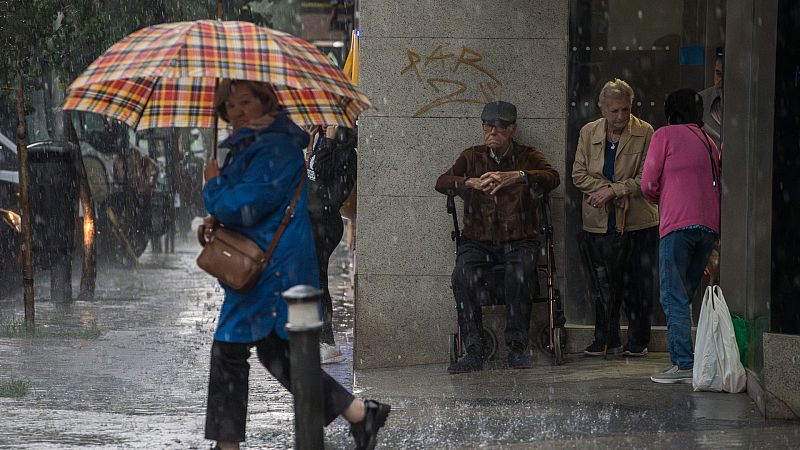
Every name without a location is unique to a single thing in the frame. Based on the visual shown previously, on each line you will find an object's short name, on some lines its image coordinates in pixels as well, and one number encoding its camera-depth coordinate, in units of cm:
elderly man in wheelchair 1842
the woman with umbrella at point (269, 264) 1187
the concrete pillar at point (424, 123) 1955
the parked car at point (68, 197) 2820
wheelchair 1866
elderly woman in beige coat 1931
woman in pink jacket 1697
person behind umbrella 1966
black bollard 1048
